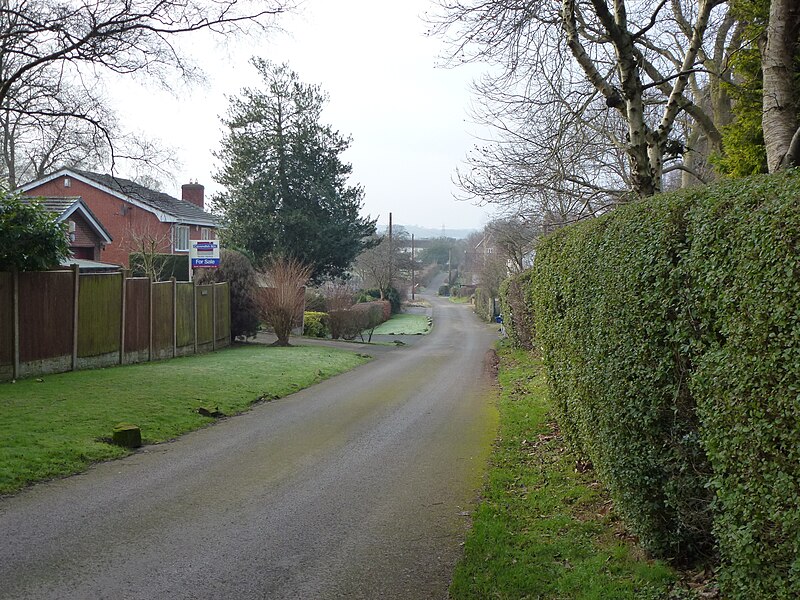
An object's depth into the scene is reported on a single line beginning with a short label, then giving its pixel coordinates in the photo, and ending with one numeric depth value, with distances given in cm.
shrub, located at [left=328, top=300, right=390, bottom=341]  3922
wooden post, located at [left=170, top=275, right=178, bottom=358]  2264
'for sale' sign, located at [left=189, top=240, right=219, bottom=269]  2666
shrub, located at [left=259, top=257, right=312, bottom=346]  3078
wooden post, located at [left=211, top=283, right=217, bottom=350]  2680
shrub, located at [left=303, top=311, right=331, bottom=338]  3991
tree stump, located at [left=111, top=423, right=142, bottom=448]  1010
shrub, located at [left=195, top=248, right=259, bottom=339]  2920
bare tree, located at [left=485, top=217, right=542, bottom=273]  3799
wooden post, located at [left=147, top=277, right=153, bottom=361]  2092
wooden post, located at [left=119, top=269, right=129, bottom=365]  1925
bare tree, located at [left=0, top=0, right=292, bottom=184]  1509
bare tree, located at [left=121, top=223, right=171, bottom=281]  3112
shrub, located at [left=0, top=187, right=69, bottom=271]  1515
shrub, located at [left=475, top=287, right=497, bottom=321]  5935
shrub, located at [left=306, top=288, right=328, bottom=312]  4578
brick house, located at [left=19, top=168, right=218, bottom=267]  3850
